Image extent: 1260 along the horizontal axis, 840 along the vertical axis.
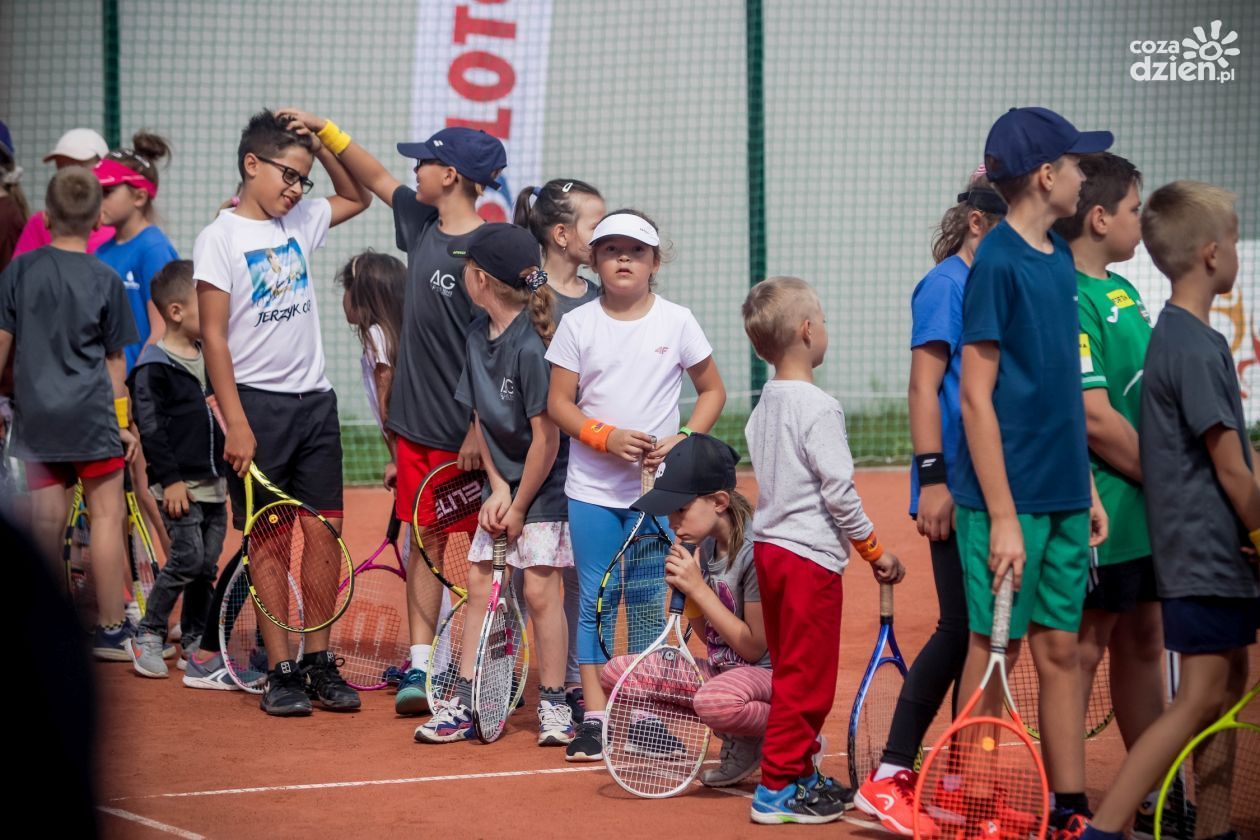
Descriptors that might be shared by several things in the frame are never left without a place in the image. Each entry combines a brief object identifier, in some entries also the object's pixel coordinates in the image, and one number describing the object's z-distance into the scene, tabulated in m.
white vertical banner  23.25
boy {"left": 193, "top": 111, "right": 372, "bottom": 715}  10.46
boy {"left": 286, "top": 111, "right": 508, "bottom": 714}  10.64
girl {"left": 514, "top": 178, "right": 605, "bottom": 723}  10.40
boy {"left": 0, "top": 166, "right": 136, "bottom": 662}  11.66
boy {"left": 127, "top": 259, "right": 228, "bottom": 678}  11.68
